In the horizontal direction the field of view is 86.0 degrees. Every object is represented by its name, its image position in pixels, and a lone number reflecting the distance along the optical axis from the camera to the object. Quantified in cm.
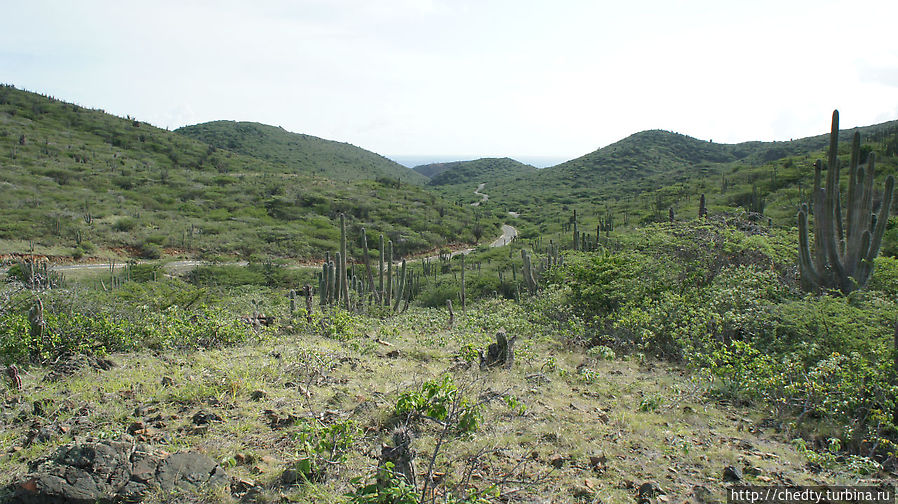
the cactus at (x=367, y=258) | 1635
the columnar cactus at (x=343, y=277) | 1520
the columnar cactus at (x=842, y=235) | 948
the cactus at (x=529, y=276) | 1684
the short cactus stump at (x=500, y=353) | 746
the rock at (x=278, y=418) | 506
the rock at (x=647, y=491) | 402
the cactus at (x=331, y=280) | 1518
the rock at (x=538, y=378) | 693
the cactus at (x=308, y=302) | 1005
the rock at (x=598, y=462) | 446
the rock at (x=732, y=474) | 426
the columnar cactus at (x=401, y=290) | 1753
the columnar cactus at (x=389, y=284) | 1692
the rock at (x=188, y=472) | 387
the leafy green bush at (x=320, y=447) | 411
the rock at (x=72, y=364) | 587
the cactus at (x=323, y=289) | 1552
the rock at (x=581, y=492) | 405
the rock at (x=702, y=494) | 402
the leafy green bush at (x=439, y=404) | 416
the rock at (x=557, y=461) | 451
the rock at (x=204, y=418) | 497
